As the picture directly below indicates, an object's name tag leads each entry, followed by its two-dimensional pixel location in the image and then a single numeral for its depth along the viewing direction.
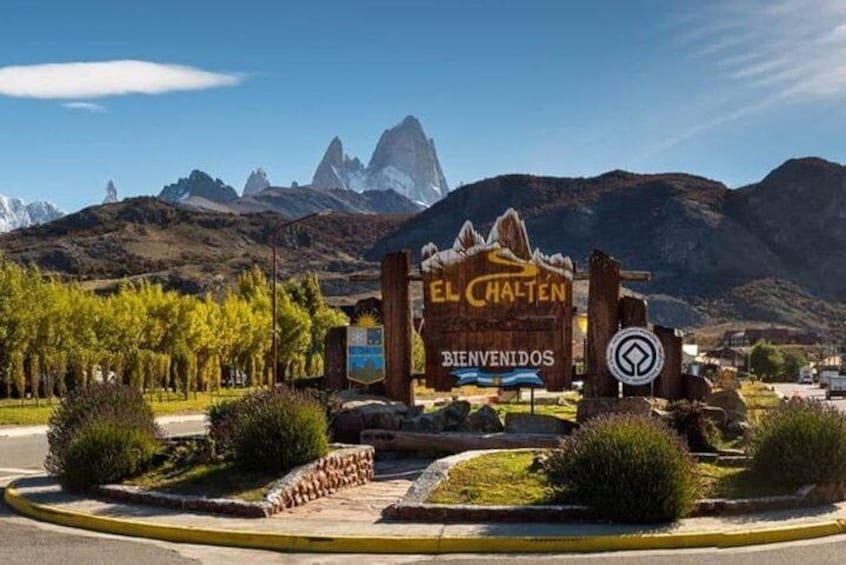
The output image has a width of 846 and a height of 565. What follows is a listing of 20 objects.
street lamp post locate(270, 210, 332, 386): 42.85
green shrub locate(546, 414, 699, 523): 12.77
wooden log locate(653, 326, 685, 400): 21.84
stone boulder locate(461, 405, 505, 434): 21.11
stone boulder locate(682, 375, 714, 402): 21.86
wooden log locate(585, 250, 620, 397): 21.55
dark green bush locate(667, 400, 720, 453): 18.33
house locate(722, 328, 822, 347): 169.75
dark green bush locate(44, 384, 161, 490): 16.06
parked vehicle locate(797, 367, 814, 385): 135.25
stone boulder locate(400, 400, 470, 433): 20.98
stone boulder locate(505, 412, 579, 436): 20.38
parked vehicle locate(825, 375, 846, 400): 84.88
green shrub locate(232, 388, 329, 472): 15.39
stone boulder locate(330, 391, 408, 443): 21.17
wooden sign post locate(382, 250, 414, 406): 23.11
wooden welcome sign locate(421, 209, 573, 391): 22.20
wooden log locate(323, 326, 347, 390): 24.34
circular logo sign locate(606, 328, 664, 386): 21.11
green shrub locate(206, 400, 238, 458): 16.50
